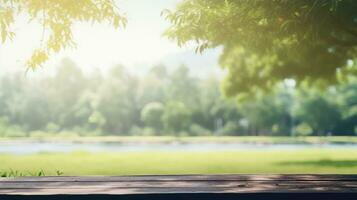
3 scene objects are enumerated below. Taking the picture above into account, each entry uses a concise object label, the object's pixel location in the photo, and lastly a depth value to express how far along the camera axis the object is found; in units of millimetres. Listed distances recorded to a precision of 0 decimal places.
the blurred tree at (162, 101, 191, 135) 35156
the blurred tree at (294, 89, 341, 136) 36438
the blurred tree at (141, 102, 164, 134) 35969
